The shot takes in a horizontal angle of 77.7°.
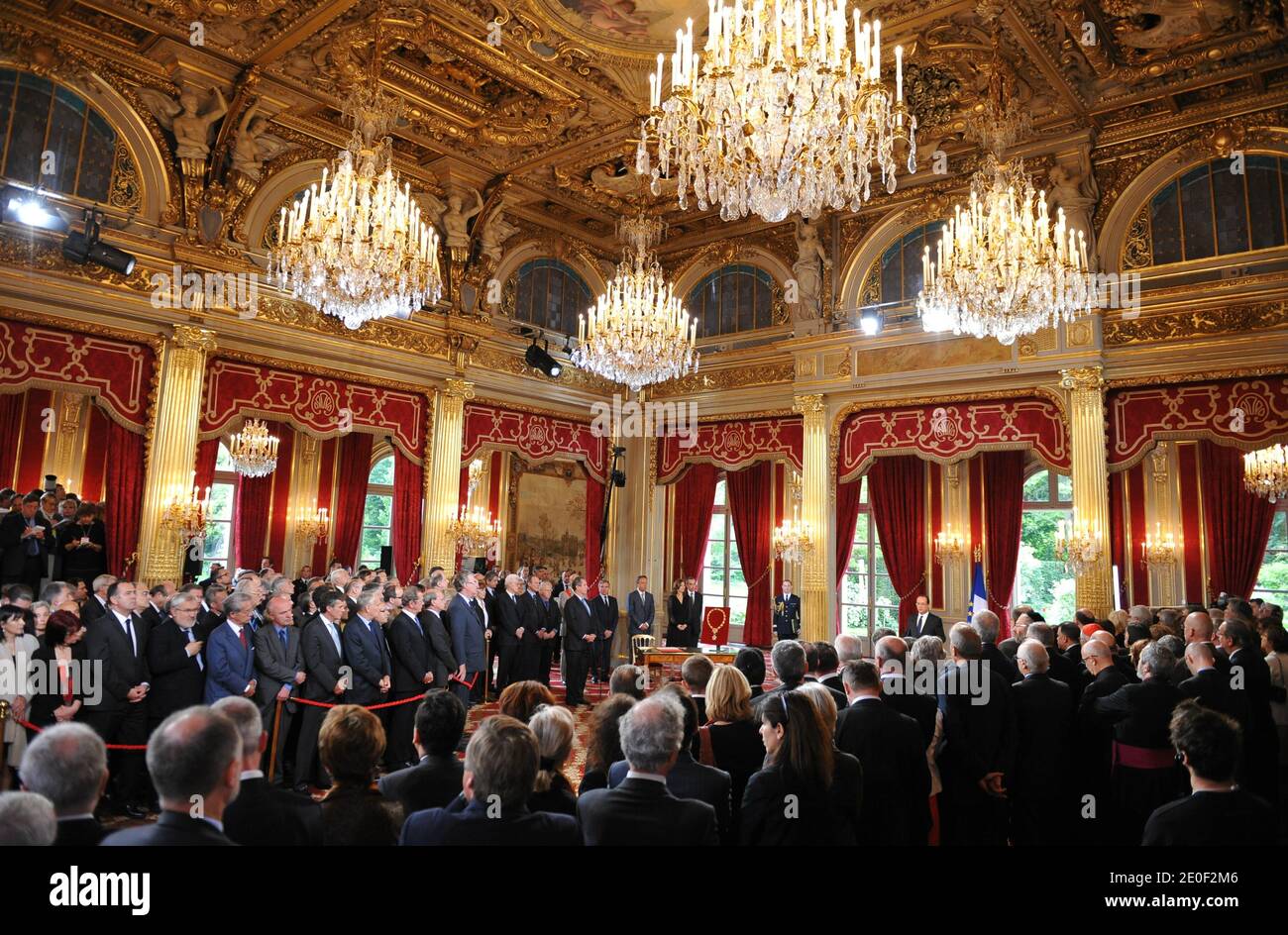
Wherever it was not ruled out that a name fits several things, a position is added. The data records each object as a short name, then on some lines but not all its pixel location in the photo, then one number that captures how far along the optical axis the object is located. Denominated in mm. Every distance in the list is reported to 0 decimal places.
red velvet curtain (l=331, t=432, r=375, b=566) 14492
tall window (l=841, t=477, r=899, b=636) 14328
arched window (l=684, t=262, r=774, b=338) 12773
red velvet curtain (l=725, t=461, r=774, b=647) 14180
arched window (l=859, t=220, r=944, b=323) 11188
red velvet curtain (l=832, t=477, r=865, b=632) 11891
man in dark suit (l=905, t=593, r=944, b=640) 9312
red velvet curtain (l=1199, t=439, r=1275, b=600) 10172
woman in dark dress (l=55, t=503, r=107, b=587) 7727
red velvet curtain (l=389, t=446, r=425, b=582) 10875
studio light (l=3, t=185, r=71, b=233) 7699
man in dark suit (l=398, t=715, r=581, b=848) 2145
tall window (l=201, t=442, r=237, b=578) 14516
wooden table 9320
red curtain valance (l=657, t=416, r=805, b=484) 12250
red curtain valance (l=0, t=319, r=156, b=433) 7898
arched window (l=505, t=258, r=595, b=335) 12750
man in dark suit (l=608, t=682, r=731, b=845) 2859
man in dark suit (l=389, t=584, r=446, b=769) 6355
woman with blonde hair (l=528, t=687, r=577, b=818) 2711
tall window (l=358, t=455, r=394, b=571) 16594
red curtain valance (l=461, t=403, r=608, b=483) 11867
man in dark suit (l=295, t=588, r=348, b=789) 5910
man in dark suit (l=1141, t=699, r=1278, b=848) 2371
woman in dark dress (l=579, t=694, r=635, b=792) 3045
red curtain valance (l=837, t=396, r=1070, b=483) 10102
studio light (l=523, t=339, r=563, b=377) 12039
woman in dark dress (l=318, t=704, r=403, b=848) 2363
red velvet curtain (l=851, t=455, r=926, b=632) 13188
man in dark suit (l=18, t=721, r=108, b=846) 1923
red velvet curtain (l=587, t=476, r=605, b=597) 13617
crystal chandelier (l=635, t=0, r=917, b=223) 4699
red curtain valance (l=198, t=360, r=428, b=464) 9398
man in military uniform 11609
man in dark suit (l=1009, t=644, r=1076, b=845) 4398
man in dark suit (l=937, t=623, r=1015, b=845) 4246
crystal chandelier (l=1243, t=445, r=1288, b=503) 8883
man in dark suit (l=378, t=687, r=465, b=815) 2742
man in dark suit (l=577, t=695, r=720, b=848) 2250
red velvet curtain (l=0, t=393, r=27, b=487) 11531
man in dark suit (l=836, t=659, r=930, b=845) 3361
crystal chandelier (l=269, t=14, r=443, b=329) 6957
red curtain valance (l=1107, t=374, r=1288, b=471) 8664
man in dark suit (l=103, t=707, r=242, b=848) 1811
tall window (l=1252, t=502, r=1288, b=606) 12164
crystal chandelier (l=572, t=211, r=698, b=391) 8820
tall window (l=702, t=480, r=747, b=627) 15250
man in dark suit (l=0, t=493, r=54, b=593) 7070
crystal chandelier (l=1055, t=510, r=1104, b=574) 9156
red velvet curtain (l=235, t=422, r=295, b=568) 14398
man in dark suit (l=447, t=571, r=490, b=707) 7359
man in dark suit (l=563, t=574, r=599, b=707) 9969
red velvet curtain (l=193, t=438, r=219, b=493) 9344
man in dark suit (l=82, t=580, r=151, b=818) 5078
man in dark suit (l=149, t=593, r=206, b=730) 5281
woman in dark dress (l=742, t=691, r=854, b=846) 2596
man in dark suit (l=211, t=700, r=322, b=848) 2312
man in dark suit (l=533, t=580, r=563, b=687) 9859
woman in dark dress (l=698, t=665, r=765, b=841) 3424
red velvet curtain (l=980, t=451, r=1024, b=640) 12656
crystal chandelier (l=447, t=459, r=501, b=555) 11156
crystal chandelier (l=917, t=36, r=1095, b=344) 6938
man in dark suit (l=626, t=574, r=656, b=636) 11820
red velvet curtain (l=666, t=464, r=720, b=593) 13820
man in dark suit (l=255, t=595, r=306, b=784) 5691
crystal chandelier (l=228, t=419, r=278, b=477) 12445
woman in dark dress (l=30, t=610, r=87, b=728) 4727
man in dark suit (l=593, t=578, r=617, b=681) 10852
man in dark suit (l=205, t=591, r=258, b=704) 5352
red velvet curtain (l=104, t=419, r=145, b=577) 8453
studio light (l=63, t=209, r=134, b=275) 7895
